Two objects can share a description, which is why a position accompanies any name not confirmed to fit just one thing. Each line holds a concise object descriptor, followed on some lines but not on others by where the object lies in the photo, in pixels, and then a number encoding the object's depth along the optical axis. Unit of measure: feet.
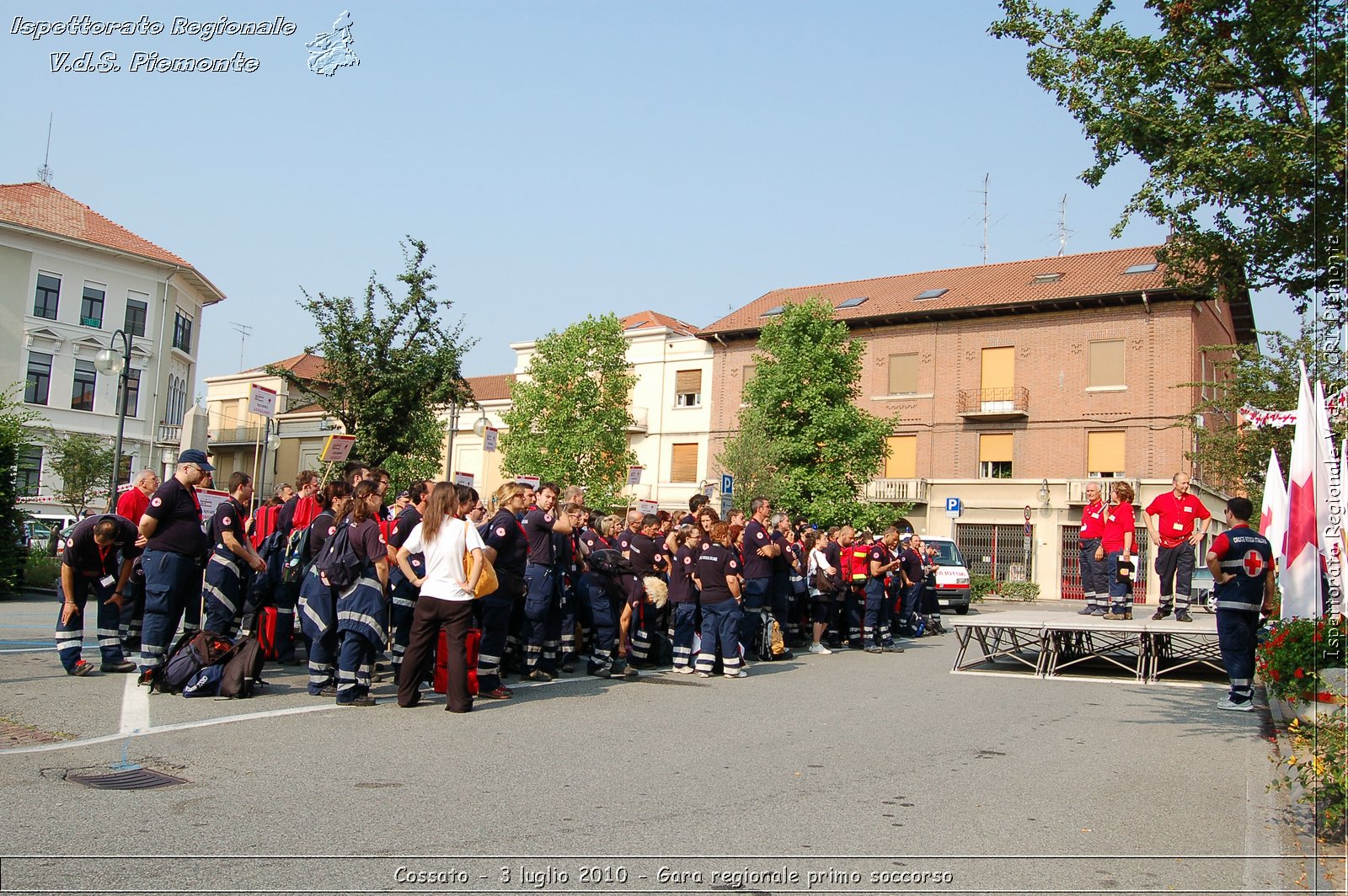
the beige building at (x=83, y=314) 151.64
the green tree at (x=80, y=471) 131.13
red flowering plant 26.94
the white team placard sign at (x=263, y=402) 50.93
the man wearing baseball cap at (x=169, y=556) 30.83
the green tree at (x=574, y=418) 154.30
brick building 133.49
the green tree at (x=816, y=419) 130.11
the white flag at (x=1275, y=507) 43.96
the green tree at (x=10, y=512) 63.16
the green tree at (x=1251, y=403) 86.94
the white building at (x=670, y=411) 167.53
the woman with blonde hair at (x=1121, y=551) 50.44
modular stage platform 40.70
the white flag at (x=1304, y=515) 31.65
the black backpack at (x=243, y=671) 30.17
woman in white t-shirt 30.35
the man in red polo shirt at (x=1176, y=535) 48.26
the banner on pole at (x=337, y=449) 59.21
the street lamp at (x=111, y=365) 73.72
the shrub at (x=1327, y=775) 17.28
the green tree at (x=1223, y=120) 24.22
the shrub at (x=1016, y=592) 126.41
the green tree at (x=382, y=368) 82.28
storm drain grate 19.89
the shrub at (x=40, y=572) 72.59
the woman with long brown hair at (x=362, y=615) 30.17
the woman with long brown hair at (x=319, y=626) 31.07
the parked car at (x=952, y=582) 90.22
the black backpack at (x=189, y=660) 30.07
